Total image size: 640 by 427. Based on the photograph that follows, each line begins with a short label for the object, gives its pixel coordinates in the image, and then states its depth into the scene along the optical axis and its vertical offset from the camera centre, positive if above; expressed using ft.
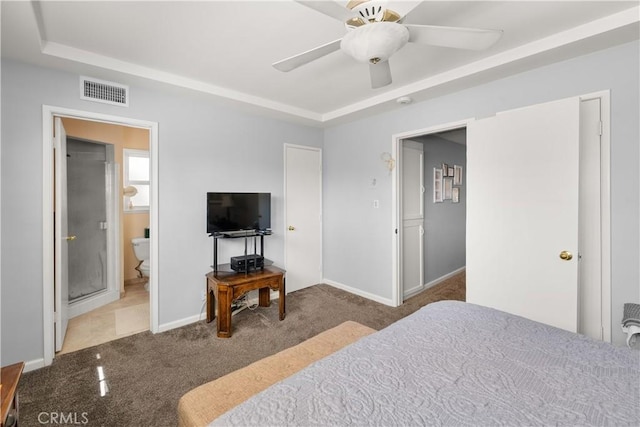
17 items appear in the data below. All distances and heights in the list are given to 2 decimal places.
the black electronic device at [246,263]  9.87 -1.78
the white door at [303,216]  12.99 -0.18
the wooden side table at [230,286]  8.91 -2.45
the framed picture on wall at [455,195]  15.77 +0.96
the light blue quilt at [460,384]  2.93 -2.08
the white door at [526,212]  7.04 -0.01
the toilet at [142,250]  13.73 -1.80
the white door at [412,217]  12.52 -0.23
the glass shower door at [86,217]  10.91 -0.16
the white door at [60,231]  7.76 -0.51
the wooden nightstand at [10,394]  3.35 -2.22
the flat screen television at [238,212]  9.73 +0.02
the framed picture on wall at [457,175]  15.86 +2.10
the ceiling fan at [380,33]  4.39 +3.03
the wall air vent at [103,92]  7.95 +3.52
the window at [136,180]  14.30 +1.68
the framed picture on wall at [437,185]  14.46 +1.39
